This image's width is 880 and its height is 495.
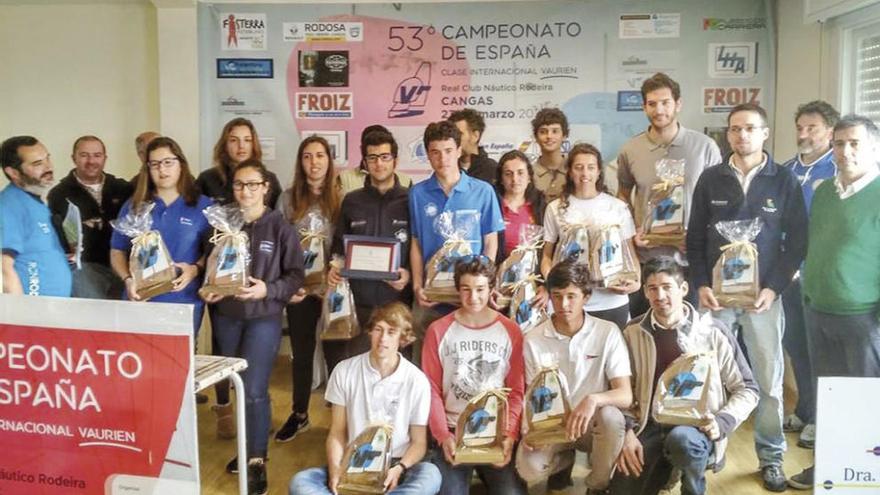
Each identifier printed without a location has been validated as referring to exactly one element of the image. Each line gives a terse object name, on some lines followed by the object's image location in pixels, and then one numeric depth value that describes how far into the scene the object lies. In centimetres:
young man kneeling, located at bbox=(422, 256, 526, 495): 288
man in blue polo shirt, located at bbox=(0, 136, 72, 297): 323
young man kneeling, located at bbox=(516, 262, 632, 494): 285
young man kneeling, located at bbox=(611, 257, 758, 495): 281
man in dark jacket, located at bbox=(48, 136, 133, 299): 387
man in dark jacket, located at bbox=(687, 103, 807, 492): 314
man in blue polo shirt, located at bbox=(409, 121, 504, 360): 329
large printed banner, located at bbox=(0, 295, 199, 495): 213
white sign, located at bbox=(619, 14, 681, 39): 483
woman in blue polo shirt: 335
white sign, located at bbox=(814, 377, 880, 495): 250
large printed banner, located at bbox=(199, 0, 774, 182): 484
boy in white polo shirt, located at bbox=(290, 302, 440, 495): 278
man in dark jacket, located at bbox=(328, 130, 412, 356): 346
